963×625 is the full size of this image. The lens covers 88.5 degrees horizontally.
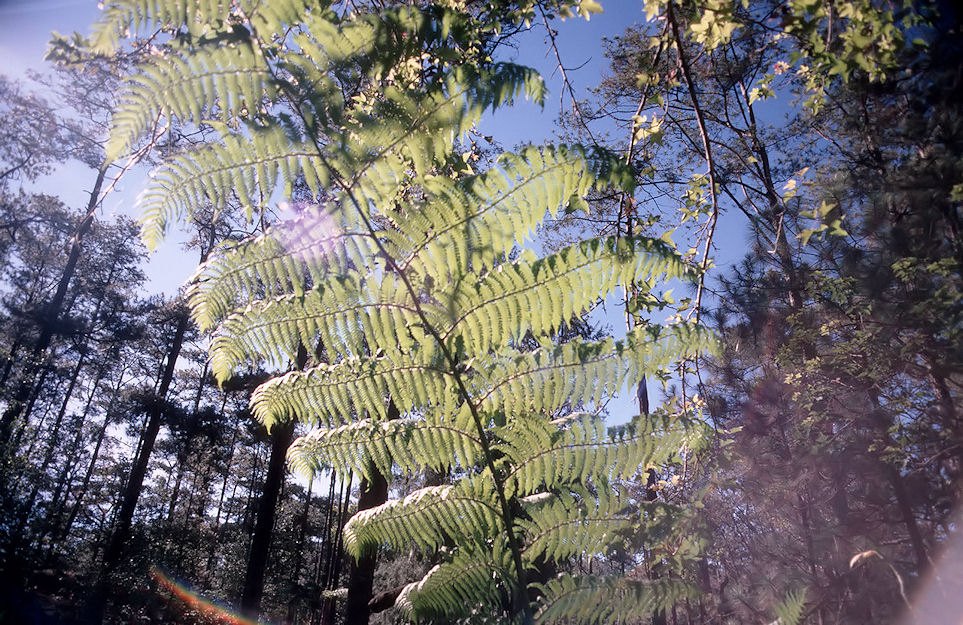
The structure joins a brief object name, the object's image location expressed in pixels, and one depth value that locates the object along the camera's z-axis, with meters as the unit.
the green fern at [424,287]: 1.07
